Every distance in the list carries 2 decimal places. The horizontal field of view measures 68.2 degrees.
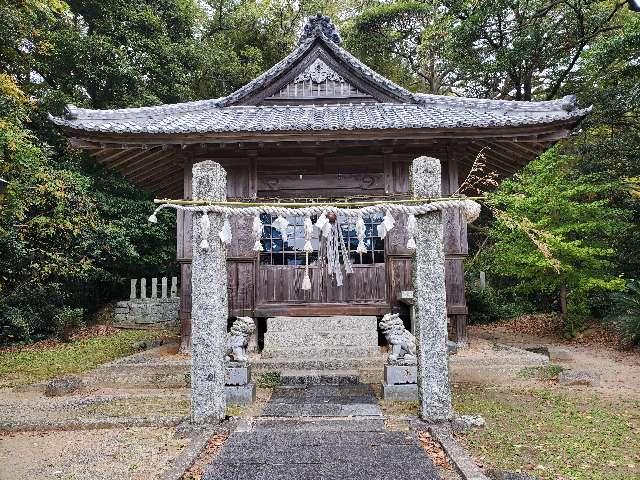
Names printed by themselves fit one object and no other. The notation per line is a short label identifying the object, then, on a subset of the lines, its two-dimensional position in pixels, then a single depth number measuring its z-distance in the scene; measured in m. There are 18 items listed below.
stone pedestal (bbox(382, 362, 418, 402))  7.20
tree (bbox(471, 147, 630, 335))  11.97
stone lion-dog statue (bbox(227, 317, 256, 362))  7.18
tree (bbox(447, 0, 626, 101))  18.14
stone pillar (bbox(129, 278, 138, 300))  18.20
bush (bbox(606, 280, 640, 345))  11.08
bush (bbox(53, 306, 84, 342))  14.92
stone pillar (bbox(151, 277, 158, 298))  18.13
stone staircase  8.53
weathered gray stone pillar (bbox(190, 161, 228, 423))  5.91
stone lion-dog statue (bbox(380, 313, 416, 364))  7.38
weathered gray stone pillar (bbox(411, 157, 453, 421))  5.91
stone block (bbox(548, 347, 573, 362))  10.41
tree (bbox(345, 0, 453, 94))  25.12
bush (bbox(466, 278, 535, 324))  17.97
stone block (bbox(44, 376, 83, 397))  8.23
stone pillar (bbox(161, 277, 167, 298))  18.36
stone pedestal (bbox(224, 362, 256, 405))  7.11
